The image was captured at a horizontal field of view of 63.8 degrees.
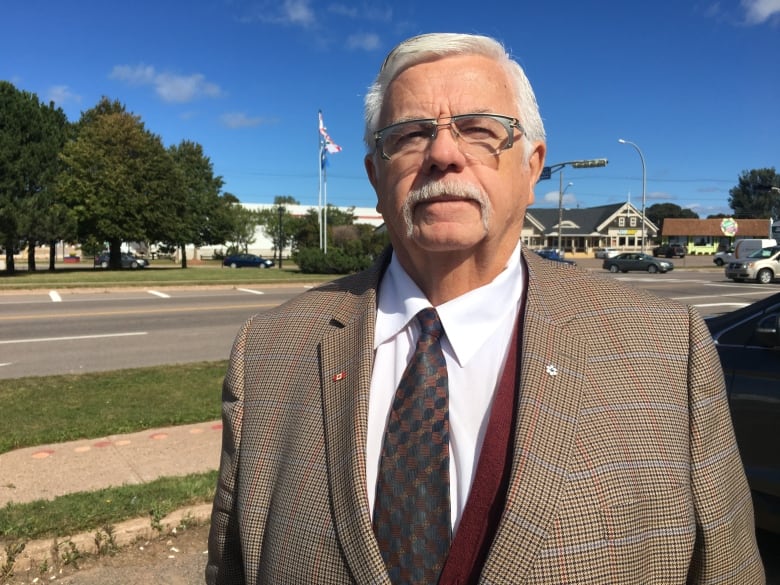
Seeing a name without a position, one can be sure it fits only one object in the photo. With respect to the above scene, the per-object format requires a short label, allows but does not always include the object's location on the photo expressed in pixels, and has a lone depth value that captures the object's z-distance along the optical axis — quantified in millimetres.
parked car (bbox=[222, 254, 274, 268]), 50344
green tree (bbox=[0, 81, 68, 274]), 30109
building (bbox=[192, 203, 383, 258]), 84062
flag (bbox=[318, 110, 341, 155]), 36562
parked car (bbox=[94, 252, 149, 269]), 46594
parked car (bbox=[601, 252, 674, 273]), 40684
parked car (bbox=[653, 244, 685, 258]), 64188
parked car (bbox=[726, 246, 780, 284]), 29453
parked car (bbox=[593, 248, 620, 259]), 66438
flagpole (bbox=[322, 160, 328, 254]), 37094
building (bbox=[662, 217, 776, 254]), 82750
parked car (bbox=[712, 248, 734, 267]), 49531
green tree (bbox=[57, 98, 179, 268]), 37062
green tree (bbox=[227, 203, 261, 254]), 68625
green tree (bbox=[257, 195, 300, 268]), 72781
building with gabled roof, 83688
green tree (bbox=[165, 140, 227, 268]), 41500
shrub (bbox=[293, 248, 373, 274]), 31469
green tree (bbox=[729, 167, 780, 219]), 122625
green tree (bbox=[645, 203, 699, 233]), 122306
